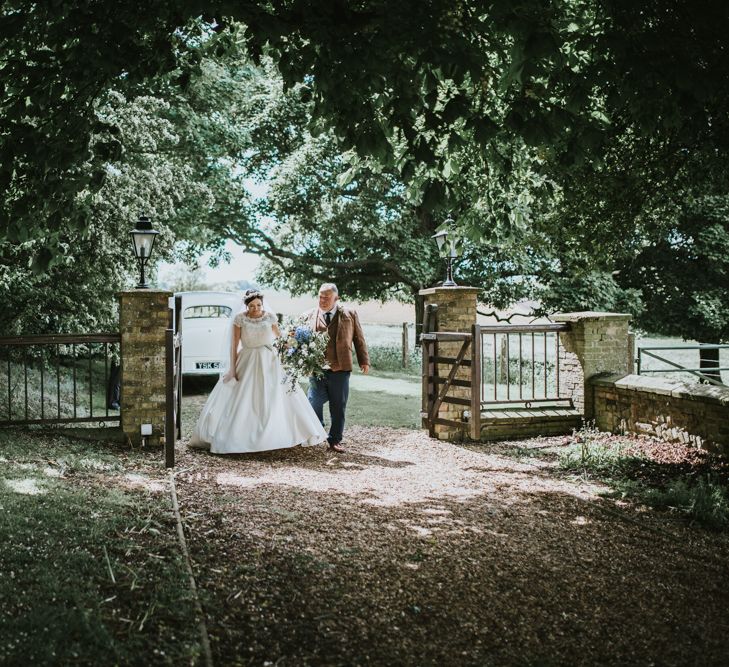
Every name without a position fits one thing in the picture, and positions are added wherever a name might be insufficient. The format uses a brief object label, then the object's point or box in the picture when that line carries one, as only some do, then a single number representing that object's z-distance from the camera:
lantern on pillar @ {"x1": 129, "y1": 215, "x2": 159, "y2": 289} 8.42
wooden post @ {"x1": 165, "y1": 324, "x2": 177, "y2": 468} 7.29
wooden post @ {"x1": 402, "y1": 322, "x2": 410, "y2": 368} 21.98
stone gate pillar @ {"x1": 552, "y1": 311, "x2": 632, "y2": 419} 9.59
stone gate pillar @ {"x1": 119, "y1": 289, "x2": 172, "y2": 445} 8.36
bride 8.33
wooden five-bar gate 8.92
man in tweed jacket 8.46
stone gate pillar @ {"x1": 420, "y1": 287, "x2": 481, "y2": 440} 9.59
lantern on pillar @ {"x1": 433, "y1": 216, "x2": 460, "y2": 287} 8.08
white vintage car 14.98
